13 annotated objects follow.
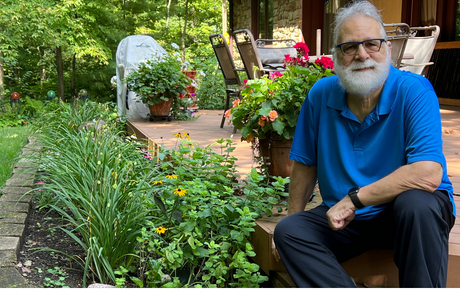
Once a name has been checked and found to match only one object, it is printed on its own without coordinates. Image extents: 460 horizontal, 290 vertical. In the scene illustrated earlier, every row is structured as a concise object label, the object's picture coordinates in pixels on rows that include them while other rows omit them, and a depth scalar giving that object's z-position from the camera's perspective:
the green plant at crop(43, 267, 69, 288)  1.92
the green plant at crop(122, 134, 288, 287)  2.01
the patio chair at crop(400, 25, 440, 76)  5.38
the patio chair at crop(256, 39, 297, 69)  5.44
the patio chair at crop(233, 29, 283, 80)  4.53
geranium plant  2.48
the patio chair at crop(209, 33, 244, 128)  5.31
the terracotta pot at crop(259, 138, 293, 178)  2.57
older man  1.51
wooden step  1.73
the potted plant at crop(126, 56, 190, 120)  6.31
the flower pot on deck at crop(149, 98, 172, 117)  6.47
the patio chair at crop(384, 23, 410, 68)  3.89
